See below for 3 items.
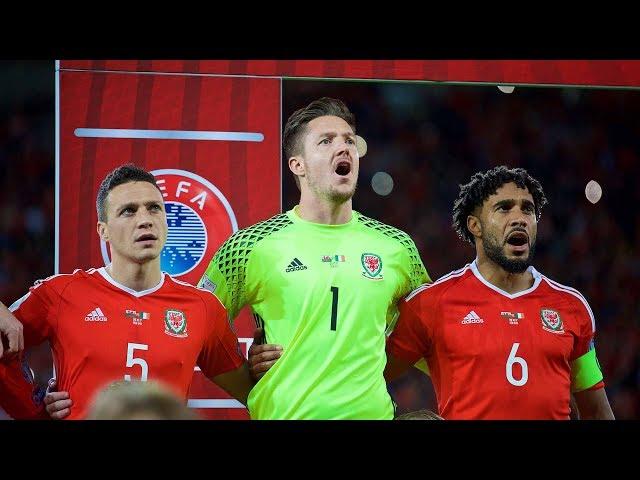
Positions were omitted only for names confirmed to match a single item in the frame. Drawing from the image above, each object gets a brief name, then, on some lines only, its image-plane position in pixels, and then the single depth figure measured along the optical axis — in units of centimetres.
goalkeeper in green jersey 888
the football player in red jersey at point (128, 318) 859
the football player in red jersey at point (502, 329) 924
